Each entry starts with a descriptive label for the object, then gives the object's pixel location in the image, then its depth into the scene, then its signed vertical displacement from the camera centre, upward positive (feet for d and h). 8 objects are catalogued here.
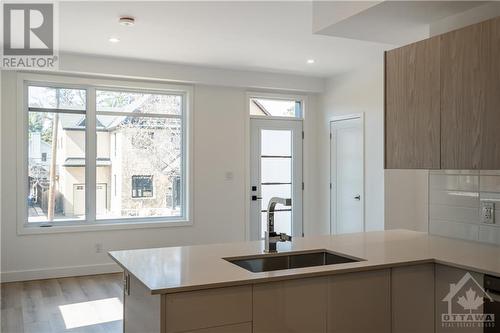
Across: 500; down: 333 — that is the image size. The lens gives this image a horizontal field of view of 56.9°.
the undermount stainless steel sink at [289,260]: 8.34 -1.74
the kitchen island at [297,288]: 6.28 -1.82
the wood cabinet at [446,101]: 8.20 +1.28
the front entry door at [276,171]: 21.72 -0.21
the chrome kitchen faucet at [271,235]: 8.50 -1.26
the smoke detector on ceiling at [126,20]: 12.78 +4.10
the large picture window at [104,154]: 18.01 +0.50
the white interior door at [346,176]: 20.01 -0.42
